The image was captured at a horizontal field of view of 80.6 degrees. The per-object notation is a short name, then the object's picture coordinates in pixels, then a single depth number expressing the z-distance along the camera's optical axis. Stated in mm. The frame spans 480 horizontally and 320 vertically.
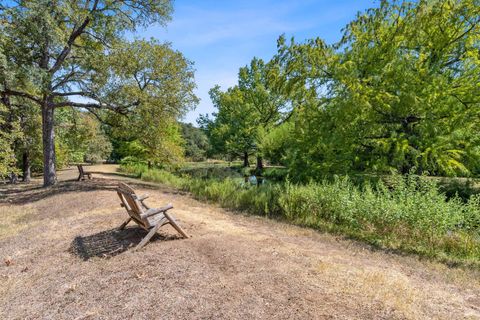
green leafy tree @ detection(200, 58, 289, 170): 26792
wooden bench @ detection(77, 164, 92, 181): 14519
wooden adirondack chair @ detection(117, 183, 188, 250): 4855
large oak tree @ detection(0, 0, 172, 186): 10172
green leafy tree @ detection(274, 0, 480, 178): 9180
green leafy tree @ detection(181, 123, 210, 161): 45844
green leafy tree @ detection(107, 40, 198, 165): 12258
